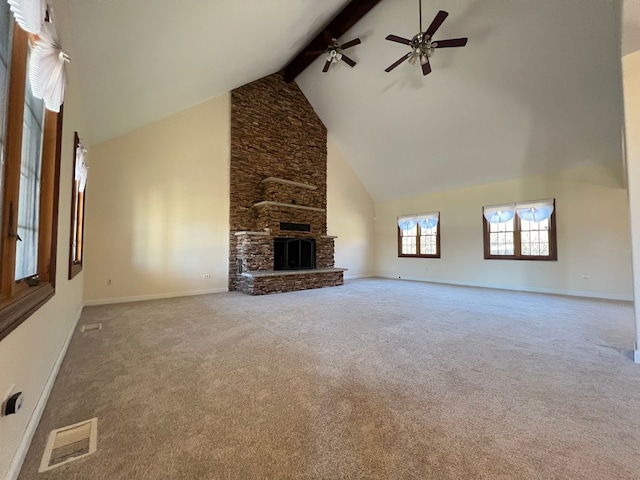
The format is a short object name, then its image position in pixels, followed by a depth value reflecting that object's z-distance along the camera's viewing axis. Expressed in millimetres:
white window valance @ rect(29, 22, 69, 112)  1380
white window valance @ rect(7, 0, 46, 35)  1067
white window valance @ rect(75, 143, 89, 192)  3066
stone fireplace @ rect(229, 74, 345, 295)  6066
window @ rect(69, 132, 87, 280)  2982
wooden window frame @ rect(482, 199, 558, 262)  5797
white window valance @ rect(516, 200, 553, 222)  5825
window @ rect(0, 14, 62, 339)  1243
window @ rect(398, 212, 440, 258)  7742
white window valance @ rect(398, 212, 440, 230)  7709
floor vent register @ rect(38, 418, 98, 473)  1241
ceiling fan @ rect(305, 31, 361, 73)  4887
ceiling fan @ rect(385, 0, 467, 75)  3754
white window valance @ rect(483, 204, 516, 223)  6336
